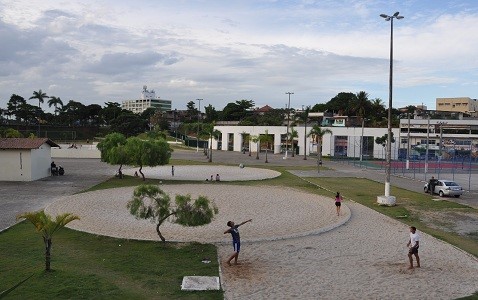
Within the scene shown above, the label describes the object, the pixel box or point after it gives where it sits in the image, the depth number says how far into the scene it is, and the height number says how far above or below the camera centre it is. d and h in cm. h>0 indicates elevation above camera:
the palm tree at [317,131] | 6342 -3
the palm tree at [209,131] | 6588 -26
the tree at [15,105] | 11144 +523
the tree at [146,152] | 3594 -186
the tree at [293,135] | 7419 -72
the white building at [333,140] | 7862 -164
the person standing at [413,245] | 1489 -366
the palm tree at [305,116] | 7494 +250
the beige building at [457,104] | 15150 +966
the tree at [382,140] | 7511 -136
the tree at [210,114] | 14918 +502
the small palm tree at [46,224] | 1363 -293
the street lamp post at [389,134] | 2698 -16
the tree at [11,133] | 5182 -81
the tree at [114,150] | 3606 -174
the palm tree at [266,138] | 7462 -130
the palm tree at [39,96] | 12661 +840
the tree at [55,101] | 13075 +717
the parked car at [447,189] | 3191 -388
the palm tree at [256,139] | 7436 -148
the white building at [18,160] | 3578 -262
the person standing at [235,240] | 1478 -353
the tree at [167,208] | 1625 -287
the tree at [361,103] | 10131 +628
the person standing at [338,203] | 2369 -368
